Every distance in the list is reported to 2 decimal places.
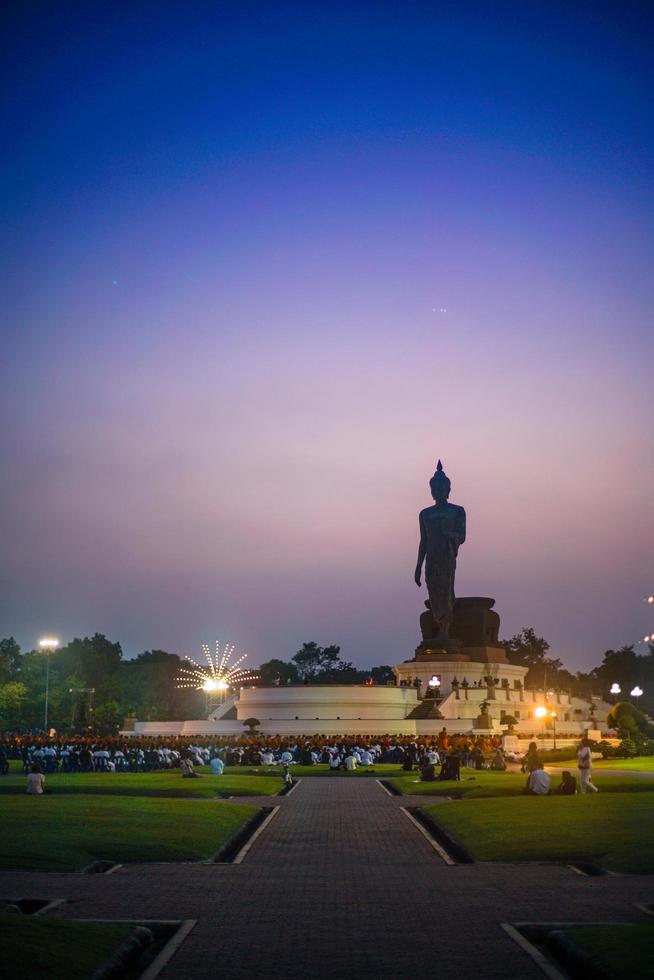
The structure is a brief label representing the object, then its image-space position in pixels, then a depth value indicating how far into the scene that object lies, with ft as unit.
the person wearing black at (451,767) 142.00
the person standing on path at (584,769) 107.45
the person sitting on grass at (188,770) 150.41
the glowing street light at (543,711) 200.23
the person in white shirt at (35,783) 111.15
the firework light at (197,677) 416.95
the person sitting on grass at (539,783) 103.86
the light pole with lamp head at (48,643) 251.80
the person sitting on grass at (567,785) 103.91
